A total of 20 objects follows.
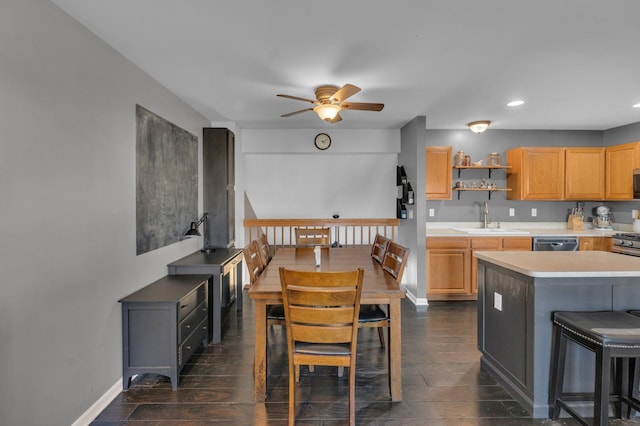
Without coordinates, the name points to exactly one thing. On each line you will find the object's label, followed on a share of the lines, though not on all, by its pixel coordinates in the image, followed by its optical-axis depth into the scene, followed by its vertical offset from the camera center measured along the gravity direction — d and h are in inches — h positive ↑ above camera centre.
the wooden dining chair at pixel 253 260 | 93.6 -16.6
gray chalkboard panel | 102.3 +9.6
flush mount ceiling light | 168.3 +43.4
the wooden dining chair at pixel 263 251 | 111.5 -16.9
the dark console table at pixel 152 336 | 90.0 -36.7
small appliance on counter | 184.7 -6.1
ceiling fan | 114.4 +37.2
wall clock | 194.1 +40.9
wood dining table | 80.9 -26.9
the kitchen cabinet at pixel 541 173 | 177.9 +19.3
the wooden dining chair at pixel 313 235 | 157.5 -14.6
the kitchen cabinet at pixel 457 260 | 165.3 -27.6
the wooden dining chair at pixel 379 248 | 117.8 -16.1
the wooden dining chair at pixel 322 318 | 70.6 -25.1
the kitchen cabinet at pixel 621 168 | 164.6 +20.9
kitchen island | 79.2 -24.4
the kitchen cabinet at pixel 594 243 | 166.7 -18.7
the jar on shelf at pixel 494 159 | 184.2 +28.1
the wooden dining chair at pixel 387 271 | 87.9 -19.9
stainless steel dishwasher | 163.3 -17.8
